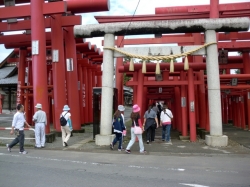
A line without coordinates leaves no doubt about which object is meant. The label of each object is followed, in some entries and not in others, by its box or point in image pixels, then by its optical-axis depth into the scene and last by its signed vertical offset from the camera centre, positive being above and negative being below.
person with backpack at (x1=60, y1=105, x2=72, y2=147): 11.53 -0.71
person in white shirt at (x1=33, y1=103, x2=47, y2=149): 11.25 -0.71
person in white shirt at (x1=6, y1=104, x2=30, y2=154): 10.01 -0.62
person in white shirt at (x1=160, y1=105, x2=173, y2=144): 13.05 -0.71
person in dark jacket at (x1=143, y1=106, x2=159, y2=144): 12.73 -0.70
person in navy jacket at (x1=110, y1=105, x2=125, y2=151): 10.45 -0.72
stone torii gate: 11.57 +2.21
